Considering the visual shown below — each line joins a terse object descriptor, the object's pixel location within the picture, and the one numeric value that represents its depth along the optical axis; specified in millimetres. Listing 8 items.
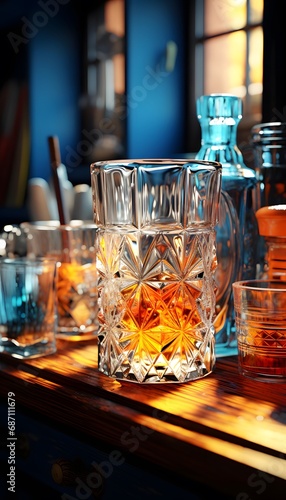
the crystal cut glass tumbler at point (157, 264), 749
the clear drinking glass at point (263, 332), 751
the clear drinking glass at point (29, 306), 910
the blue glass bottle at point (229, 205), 878
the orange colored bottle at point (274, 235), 795
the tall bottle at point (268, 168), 914
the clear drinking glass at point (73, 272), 1007
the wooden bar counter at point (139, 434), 578
